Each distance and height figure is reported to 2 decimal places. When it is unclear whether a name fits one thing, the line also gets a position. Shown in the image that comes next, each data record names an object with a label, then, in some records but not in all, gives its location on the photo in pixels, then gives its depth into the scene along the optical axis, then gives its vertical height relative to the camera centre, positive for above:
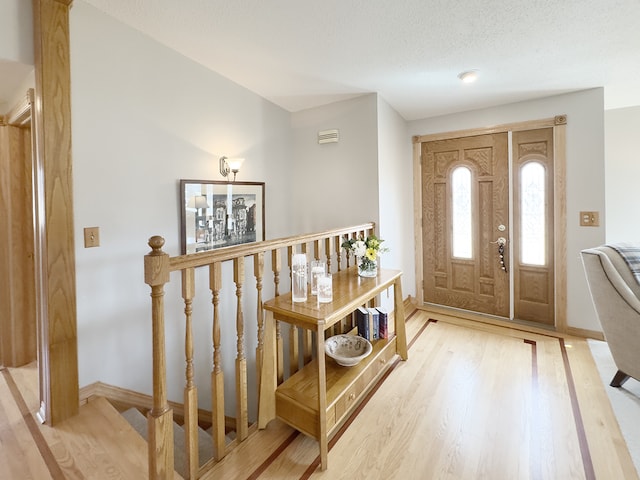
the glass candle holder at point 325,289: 1.82 -0.34
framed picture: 2.64 +0.19
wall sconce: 2.95 +0.66
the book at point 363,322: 2.38 -0.72
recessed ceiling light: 2.52 +1.27
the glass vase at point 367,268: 2.39 -0.29
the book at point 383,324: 2.38 -0.74
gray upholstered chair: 1.92 -0.53
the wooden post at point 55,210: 1.80 +0.17
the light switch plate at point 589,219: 2.83 +0.06
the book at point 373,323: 2.39 -0.73
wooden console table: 1.53 -0.88
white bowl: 2.11 -0.81
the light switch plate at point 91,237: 2.04 +0.00
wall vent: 3.28 +1.03
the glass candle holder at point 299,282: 1.78 -0.29
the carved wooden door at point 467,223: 3.30 +0.06
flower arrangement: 2.37 -0.18
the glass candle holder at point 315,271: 1.91 -0.25
